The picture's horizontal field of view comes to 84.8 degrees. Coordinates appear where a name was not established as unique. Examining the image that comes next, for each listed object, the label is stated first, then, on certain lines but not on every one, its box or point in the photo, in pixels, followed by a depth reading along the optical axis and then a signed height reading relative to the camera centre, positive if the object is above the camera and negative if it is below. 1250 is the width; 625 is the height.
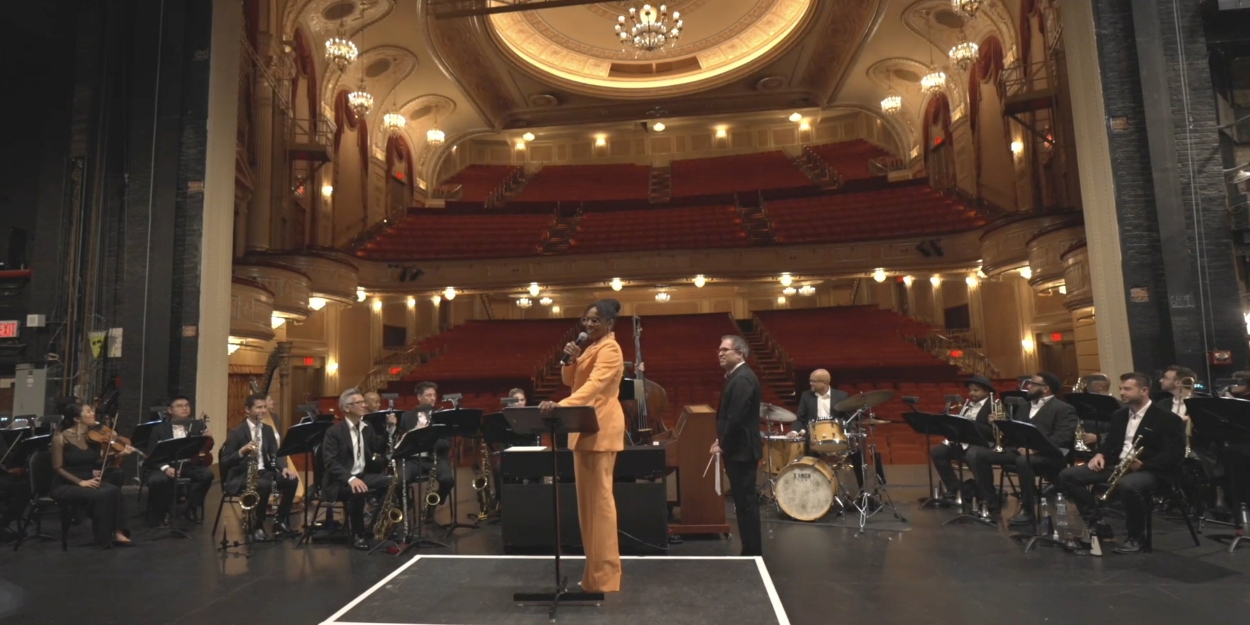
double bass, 5.17 -0.17
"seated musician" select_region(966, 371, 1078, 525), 5.33 -0.67
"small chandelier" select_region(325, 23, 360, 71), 13.77 +6.95
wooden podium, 5.42 -0.79
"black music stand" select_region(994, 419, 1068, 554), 4.55 -0.47
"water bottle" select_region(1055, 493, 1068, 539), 4.78 -1.03
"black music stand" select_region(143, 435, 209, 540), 5.34 -0.40
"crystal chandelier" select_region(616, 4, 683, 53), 16.33 +8.53
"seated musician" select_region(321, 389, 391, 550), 5.12 -0.50
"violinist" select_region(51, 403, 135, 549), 5.30 -0.55
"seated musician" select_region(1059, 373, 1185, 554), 4.53 -0.62
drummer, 6.43 -0.23
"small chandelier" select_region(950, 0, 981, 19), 12.62 +6.79
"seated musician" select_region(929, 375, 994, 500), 6.35 -0.66
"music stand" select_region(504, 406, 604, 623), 3.06 -0.17
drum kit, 5.62 -0.72
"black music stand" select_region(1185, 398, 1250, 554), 4.41 -0.36
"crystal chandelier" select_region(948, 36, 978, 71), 14.02 +6.58
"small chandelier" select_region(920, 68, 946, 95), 16.61 +7.16
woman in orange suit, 3.29 -0.33
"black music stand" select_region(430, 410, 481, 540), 5.57 -0.23
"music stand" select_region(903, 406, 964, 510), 5.44 -0.40
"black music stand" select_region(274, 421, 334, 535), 5.24 -0.32
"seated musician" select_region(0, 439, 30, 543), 5.50 -0.67
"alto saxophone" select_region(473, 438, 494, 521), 6.26 -0.93
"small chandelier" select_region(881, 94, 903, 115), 18.66 +7.46
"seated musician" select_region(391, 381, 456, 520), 5.95 -0.46
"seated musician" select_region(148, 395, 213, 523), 6.16 -0.66
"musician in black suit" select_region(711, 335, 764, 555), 4.28 -0.32
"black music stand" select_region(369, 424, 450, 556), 5.01 -0.40
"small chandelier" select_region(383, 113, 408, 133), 17.55 +7.04
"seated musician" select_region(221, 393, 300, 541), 5.61 -0.51
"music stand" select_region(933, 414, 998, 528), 5.10 -0.41
